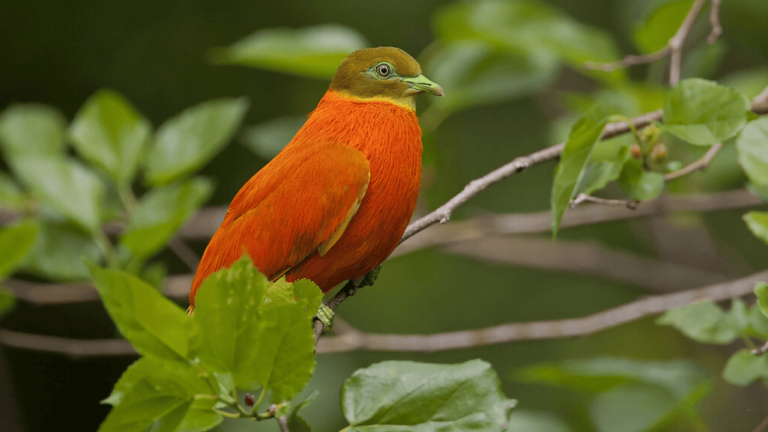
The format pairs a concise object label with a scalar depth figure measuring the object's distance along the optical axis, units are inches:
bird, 160.9
